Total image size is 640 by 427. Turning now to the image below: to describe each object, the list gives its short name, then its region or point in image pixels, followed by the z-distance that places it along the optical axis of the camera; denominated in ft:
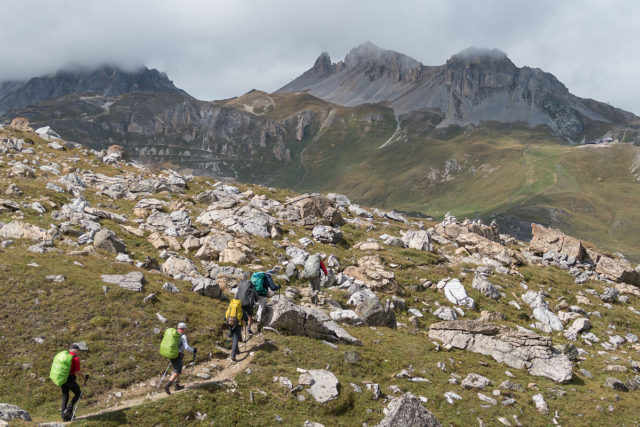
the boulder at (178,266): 93.52
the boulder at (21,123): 316.40
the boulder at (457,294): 113.39
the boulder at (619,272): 170.50
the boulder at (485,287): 121.29
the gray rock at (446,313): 103.40
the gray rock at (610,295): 136.46
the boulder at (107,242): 95.09
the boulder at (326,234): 148.05
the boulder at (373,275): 110.84
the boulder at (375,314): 90.02
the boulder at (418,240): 161.89
